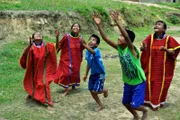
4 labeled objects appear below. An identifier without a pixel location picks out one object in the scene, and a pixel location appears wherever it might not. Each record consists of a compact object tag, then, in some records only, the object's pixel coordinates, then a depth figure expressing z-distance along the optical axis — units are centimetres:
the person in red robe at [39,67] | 613
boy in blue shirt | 610
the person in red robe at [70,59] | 699
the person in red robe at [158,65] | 626
